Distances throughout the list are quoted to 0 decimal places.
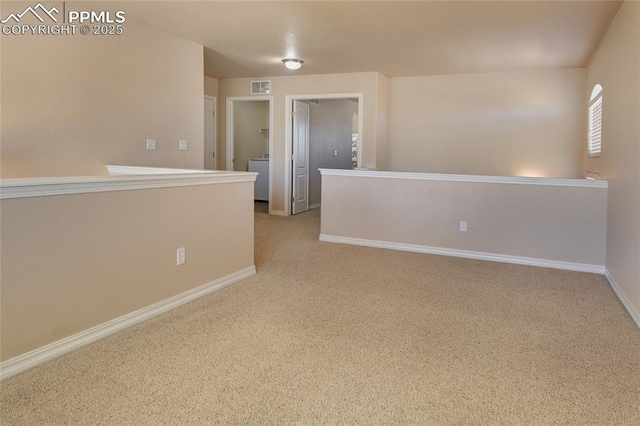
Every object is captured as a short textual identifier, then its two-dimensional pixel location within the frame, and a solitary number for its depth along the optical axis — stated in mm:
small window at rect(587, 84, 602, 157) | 4738
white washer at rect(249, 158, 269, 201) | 9164
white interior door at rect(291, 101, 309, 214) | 7336
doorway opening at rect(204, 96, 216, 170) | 7258
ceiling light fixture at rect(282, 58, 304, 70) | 5762
